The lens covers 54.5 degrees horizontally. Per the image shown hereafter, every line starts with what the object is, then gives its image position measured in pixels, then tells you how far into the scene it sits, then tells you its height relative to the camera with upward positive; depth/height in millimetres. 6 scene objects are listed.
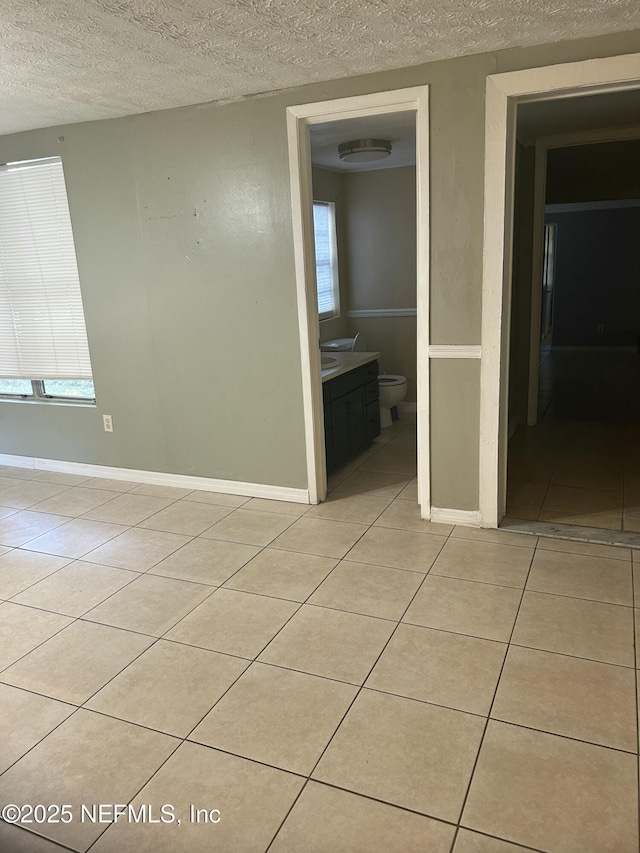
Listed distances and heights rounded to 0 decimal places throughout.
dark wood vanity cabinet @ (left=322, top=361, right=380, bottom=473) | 4000 -890
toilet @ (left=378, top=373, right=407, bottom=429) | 5113 -916
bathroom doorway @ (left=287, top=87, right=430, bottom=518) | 3107 +163
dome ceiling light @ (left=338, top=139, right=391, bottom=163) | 4297 +893
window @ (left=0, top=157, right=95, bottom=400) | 4066 +56
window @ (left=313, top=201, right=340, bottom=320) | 5549 +203
